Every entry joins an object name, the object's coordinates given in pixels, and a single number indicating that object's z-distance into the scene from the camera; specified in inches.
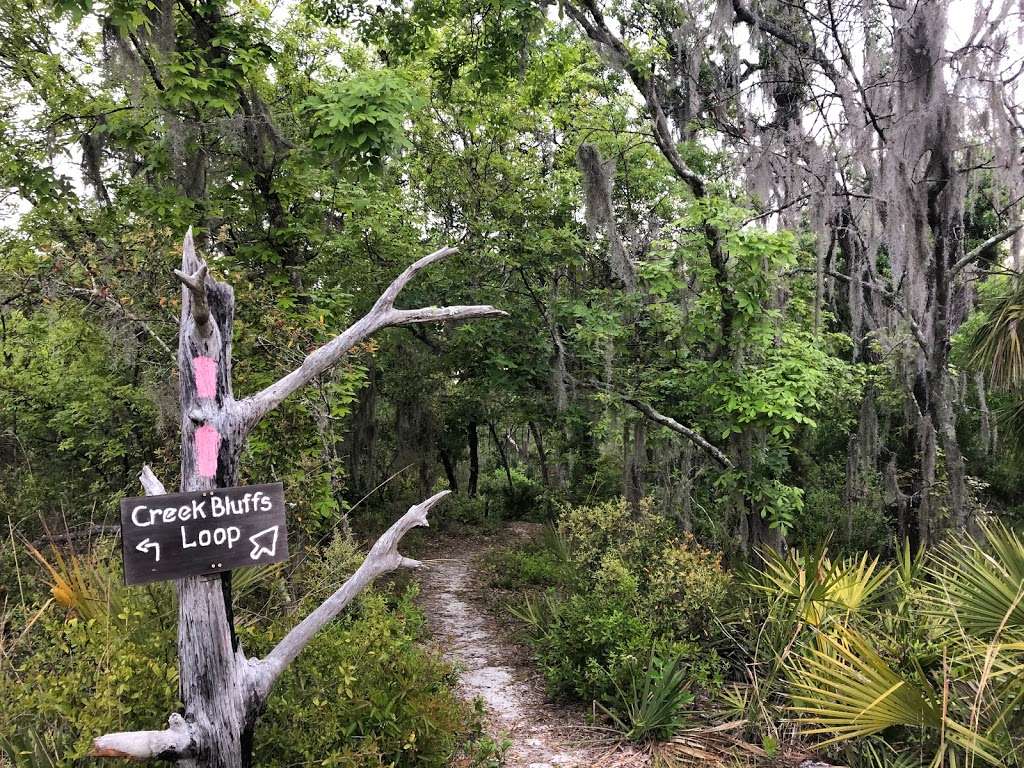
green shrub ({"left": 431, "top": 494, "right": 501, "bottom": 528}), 519.5
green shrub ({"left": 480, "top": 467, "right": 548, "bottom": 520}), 561.7
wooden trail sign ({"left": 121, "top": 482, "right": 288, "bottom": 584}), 77.9
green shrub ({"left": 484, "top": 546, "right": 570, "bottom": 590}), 313.7
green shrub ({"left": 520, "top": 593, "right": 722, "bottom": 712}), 173.2
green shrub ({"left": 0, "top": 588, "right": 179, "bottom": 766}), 100.1
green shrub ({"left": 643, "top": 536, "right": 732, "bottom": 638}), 186.4
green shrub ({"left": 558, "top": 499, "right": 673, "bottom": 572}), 225.1
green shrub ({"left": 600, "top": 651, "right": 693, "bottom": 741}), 157.5
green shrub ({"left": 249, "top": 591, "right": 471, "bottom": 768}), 119.0
